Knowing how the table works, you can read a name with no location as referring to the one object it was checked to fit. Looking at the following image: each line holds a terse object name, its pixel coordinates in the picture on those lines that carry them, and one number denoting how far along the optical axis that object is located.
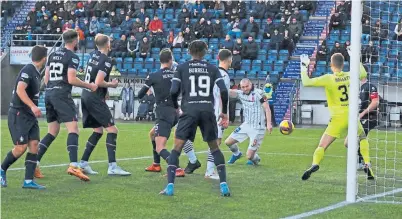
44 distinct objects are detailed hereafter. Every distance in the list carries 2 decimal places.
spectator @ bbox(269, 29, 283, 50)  33.24
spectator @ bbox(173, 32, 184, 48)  34.41
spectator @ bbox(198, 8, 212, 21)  35.41
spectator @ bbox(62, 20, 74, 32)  36.78
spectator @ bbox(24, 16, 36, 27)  38.16
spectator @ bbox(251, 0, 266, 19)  35.16
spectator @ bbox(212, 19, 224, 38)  34.41
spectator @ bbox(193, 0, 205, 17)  36.00
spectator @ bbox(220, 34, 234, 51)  32.94
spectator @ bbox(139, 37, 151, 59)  35.16
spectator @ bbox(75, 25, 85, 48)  35.64
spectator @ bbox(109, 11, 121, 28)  37.41
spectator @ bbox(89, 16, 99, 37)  36.78
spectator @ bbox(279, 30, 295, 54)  33.09
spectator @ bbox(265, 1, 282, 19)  34.94
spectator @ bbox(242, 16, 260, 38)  33.94
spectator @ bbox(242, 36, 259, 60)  33.34
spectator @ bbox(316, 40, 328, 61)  31.73
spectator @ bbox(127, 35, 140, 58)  35.28
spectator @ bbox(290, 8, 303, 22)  33.74
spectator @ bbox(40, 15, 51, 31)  37.44
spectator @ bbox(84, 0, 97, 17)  38.44
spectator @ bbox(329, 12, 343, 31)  32.94
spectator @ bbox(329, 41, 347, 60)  30.49
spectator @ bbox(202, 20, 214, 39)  34.22
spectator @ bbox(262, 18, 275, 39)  33.62
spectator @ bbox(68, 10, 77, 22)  38.45
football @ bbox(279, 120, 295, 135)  16.41
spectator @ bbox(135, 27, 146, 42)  35.31
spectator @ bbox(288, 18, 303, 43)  33.53
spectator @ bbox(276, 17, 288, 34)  33.28
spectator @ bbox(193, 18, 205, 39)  34.25
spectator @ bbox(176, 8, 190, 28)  35.92
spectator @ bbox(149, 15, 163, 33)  35.78
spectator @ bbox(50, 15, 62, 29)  37.29
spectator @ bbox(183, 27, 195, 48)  34.34
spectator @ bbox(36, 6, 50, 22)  38.73
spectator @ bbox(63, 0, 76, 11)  39.41
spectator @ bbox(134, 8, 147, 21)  37.34
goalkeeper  12.38
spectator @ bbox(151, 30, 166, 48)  35.28
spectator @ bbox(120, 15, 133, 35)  36.69
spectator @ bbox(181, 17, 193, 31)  35.19
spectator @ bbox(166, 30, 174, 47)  35.06
